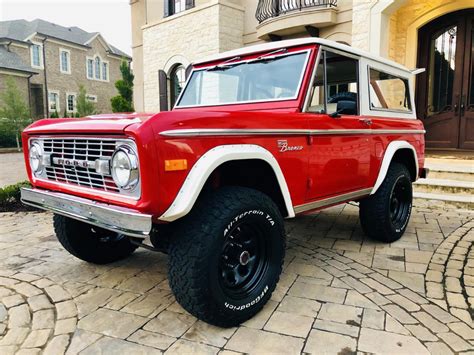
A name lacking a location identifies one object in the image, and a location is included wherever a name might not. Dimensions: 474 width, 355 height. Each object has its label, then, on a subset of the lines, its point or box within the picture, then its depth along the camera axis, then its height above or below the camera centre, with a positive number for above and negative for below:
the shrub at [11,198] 5.80 -0.97
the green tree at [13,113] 21.86 +1.38
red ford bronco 2.04 -0.21
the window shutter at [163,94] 6.53 +0.73
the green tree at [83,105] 28.77 +2.42
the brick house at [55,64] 27.94 +5.92
